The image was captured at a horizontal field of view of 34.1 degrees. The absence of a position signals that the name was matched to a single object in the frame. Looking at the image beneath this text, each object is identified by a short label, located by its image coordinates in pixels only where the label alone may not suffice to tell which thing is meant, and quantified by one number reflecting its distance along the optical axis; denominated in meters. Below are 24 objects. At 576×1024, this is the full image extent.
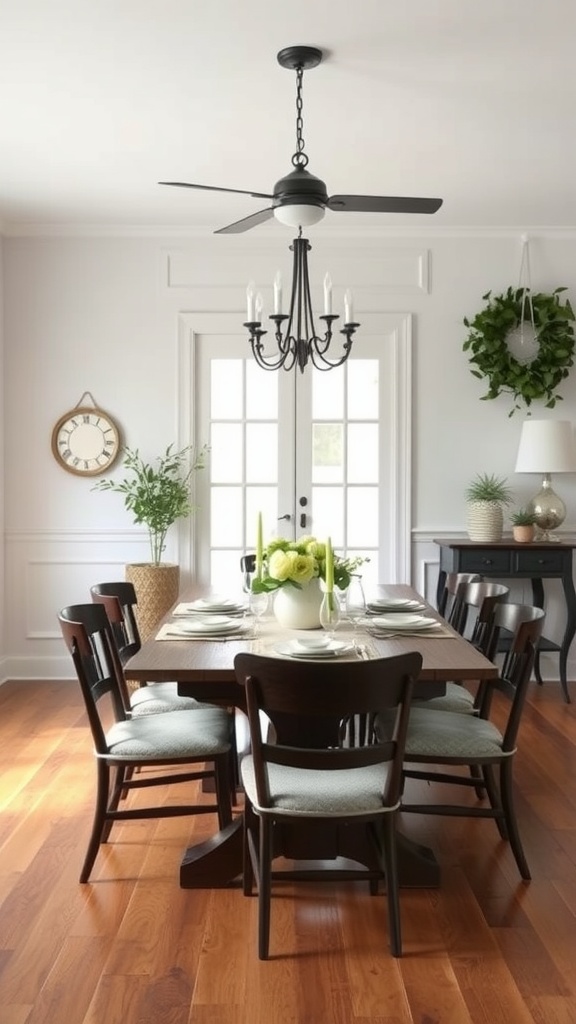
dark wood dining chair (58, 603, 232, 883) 2.98
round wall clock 5.88
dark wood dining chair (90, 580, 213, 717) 3.58
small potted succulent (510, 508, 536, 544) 5.56
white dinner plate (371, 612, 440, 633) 3.32
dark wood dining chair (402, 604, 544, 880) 2.99
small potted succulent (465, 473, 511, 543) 5.62
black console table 5.46
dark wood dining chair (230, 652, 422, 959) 2.39
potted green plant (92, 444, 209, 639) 5.45
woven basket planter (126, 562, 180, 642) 5.44
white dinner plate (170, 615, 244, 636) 3.26
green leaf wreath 5.75
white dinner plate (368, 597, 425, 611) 3.72
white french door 5.94
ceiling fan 3.20
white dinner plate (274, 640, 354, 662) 2.84
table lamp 5.46
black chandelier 3.59
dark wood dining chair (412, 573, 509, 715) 3.51
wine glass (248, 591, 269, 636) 3.49
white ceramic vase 3.38
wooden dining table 2.73
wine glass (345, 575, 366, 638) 3.63
